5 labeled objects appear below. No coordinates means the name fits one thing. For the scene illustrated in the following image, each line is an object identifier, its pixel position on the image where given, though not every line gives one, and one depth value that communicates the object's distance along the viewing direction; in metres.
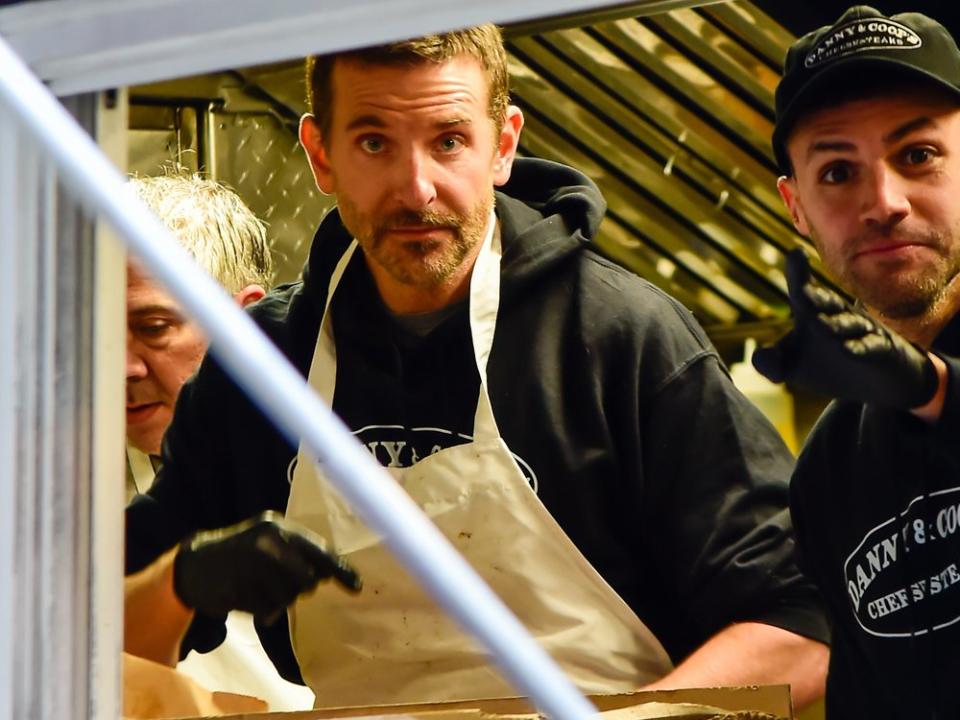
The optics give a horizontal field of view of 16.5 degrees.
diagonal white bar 1.69
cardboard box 2.49
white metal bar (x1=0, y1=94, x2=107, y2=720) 2.41
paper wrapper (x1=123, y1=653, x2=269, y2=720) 2.74
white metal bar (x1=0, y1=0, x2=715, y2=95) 2.35
